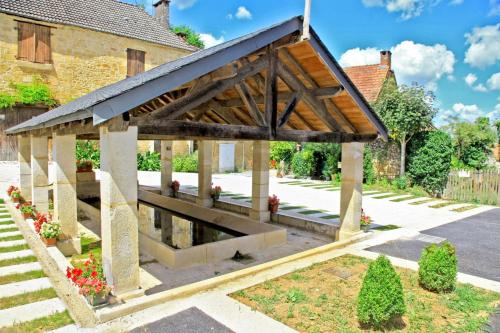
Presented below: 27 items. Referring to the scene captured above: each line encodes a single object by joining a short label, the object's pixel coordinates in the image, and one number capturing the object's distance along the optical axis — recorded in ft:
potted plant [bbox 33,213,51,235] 28.12
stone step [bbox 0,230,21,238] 31.81
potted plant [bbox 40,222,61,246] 26.89
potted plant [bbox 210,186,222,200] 49.75
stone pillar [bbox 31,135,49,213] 34.12
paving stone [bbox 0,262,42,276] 23.50
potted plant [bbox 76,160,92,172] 62.75
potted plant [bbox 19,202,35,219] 35.64
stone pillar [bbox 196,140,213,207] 48.29
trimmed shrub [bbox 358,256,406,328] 15.97
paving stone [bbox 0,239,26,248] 29.06
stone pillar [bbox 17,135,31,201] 43.37
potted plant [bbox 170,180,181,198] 56.49
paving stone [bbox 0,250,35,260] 26.33
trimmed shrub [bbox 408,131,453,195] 64.54
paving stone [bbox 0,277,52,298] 20.51
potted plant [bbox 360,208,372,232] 33.37
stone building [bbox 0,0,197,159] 72.74
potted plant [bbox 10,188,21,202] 42.91
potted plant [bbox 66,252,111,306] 16.85
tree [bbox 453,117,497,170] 75.20
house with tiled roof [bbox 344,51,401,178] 75.77
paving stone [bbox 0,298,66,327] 17.33
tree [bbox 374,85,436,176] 65.77
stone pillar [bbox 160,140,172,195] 55.38
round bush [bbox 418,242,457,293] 20.52
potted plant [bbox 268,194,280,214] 41.37
